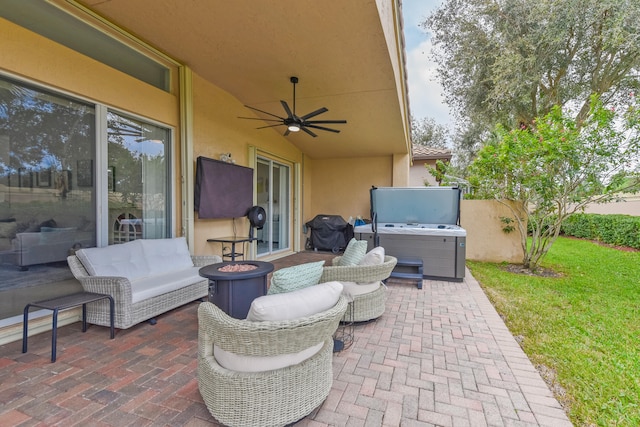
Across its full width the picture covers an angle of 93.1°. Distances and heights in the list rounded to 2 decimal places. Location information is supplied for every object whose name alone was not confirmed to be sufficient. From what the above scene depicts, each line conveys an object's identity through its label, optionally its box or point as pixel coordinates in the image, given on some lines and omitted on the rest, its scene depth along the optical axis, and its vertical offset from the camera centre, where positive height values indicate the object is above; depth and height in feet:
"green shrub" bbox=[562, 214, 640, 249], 27.35 -1.88
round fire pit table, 8.76 -2.36
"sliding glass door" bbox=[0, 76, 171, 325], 8.93 +0.79
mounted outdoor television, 15.20 +1.13
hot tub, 16.34 -1.07
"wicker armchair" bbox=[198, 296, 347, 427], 4.96 -2.86
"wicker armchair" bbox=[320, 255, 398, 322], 9.83 -2.23
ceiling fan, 14.28 +4.31
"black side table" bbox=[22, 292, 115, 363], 7.75 -2.60
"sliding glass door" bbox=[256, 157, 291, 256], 22.52 +0.63
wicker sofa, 9.14 -2.39
